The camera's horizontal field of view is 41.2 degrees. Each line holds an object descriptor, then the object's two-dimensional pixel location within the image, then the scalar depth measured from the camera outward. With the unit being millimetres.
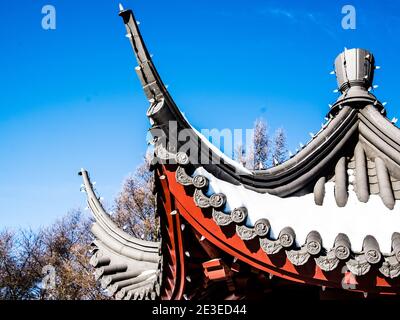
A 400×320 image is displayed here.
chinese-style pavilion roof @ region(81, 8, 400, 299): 3238
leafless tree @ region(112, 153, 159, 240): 17594
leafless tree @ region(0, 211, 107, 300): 16594
